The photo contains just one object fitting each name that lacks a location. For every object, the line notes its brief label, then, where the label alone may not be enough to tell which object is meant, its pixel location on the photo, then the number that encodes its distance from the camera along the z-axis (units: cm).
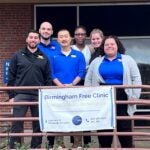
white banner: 469
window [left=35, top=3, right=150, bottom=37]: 821
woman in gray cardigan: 477
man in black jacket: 486
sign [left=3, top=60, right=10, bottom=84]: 818
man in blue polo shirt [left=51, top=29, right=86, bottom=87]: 502
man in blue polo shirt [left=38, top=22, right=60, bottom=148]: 507
